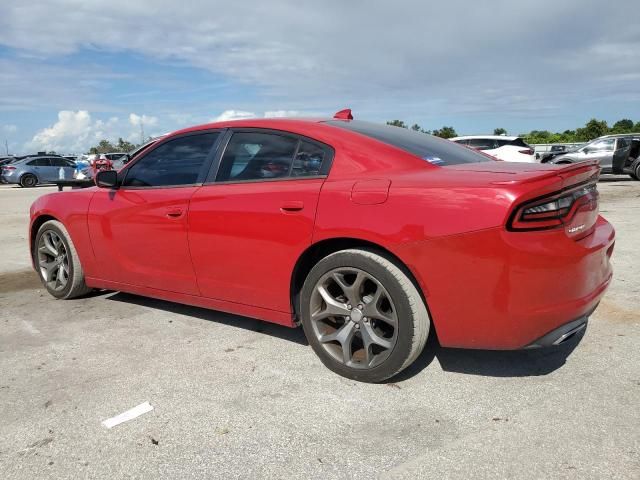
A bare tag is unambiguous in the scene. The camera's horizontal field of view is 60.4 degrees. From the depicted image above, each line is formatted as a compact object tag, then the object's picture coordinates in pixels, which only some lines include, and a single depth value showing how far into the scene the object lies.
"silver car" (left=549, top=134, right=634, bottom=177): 17.30
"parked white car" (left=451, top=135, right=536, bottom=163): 18.77
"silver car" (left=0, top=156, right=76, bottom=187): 24.73
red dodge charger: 2.60
